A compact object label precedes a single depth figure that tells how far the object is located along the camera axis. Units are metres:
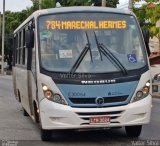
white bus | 10.11
